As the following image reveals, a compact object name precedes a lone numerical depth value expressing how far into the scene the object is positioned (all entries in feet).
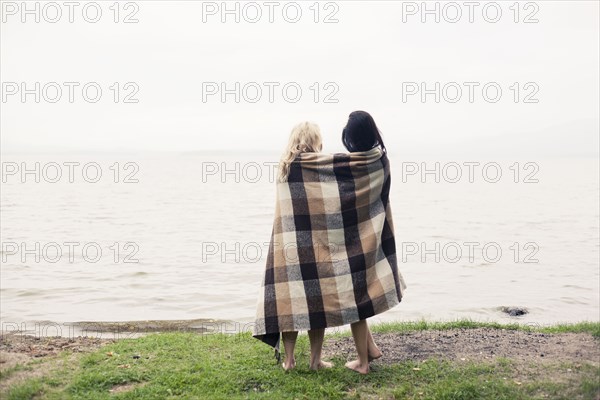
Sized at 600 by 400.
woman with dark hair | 18.54
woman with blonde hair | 18.70
